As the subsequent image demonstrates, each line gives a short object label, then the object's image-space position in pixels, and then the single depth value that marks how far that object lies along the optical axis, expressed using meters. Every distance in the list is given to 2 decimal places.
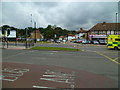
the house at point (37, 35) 90.19
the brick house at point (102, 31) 57.72
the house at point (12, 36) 55.92
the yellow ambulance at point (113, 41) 22.25
